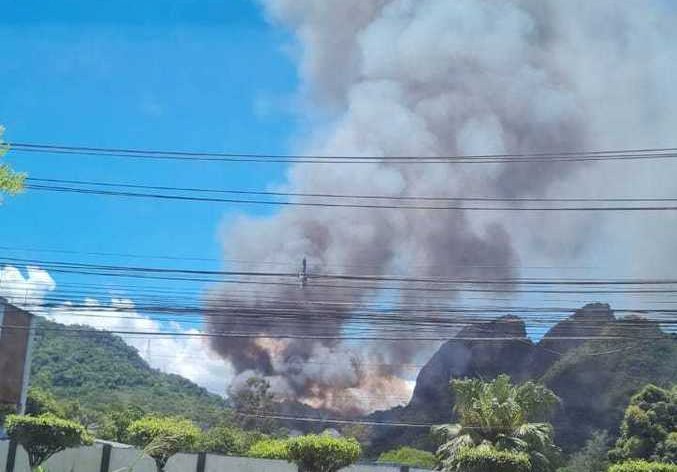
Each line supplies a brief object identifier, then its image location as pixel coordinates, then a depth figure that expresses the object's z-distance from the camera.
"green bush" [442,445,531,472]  20.56
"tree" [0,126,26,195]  11.86
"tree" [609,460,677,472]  18.26
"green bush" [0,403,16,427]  28.94
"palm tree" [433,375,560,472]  30.30
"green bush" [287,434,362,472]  20.22
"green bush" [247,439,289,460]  21.62
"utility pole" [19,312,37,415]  31.28
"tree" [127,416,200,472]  21.45
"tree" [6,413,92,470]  20.77
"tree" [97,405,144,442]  48.12
